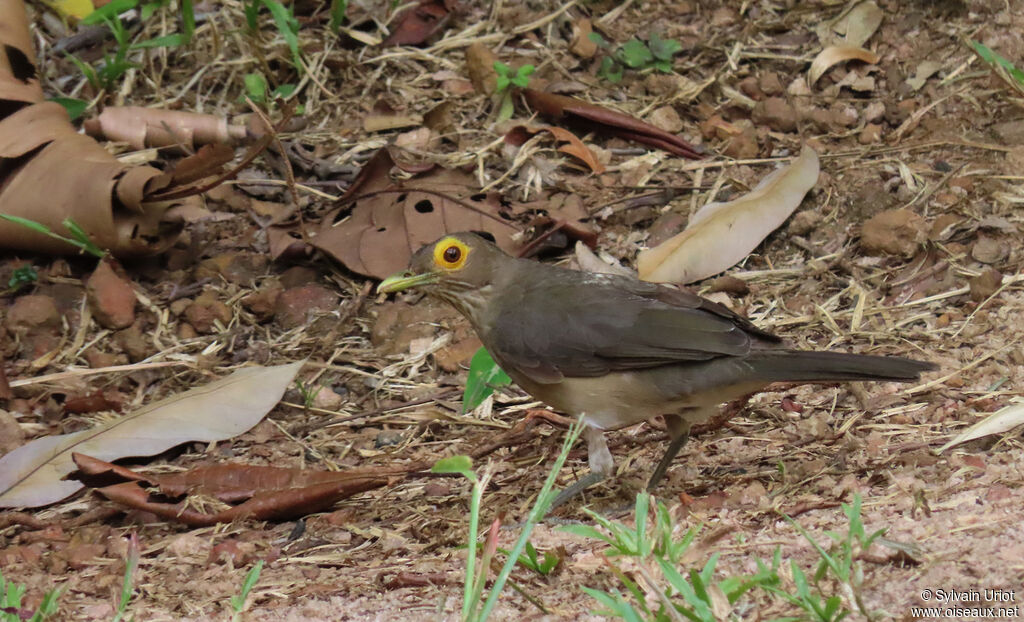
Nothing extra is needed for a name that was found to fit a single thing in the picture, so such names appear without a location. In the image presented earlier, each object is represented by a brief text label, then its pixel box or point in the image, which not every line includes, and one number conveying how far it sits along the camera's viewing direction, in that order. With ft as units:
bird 29.89
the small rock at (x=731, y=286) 40.14
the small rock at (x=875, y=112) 46.16
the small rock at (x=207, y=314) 41.09
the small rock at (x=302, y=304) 41.65
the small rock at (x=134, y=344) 39.58
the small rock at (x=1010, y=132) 42.68
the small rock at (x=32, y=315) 40.24
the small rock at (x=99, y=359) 39.19
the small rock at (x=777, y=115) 46.80
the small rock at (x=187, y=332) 40.73
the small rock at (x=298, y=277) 43.01
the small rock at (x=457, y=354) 39.47
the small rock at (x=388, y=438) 35.60
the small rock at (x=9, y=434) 34.73
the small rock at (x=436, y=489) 32.32
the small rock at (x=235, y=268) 43.11
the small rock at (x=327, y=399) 38.06
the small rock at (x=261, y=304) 41.47
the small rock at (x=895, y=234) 39.40
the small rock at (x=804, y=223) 41.86
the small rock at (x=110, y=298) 40.52
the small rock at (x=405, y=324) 40.60
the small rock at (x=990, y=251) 37.93
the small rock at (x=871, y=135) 45.21
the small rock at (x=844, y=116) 46.44
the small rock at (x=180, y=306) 41.63
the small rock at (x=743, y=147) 45.83
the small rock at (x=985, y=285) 36.37
